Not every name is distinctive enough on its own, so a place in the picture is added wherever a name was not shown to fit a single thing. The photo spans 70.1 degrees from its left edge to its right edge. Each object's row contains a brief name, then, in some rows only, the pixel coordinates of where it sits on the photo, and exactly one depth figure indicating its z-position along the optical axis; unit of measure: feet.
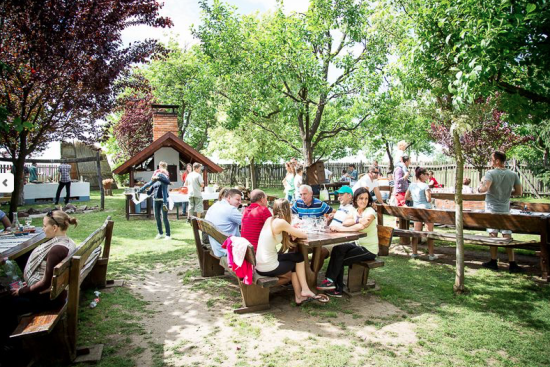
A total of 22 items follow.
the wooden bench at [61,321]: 10.21
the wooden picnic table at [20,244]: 15.39
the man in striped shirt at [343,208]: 18.55
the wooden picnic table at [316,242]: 15.74
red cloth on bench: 14.75
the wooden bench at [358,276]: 17.11
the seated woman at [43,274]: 11.49
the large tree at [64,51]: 21.48
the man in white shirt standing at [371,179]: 29.01
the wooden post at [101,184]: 49.75
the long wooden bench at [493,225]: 18.51
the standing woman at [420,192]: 25.38
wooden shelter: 46.52
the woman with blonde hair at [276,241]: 15.20
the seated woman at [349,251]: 17.22
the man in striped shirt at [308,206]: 22.06
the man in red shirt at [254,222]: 16.03
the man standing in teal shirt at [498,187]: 20.90
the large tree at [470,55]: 14.53
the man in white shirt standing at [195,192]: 34.30
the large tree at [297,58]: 43.98
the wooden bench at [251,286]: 14.52
